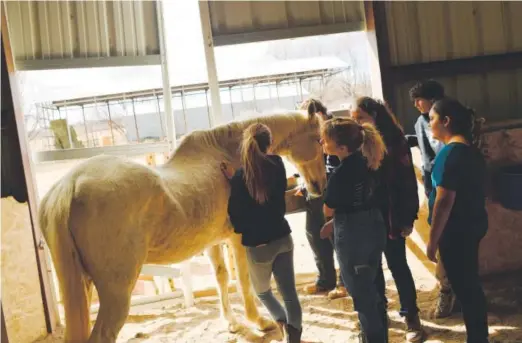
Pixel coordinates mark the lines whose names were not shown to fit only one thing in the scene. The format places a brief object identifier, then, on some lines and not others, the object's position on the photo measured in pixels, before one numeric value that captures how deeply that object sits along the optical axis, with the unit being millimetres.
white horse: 2139
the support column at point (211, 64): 3730
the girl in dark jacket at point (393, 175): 2529
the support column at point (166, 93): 3734
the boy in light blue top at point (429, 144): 2902
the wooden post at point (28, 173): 3439
